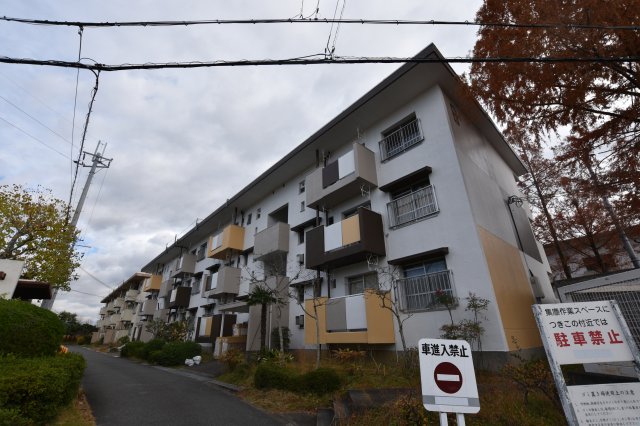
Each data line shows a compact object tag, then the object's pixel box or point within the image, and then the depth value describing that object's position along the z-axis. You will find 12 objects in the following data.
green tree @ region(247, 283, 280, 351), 13.95
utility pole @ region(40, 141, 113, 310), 14.04
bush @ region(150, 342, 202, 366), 19.20
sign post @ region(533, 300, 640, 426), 3.87
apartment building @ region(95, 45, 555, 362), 10.09
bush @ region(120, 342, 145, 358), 23.36
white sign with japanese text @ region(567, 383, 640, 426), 3.83
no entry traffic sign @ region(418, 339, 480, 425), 3.53
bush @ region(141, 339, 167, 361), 21.61
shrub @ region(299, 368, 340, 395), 8.80
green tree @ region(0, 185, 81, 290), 16.20
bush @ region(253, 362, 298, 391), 9.64
